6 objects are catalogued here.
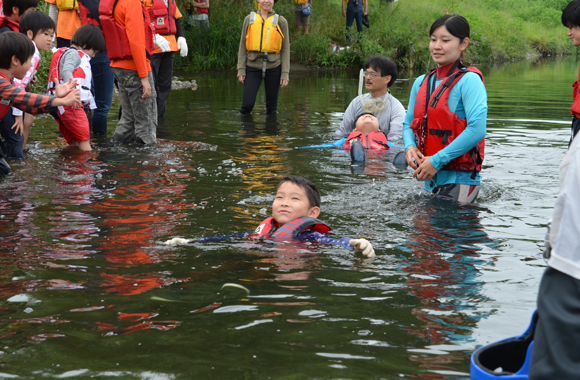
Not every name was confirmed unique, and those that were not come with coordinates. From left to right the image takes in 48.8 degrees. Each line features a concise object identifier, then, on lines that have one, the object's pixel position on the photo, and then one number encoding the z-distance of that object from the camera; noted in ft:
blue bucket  6.95
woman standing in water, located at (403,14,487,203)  17.69
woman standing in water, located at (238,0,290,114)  36.01
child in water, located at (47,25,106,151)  26.07
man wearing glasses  29.17
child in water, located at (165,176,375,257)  15.40
